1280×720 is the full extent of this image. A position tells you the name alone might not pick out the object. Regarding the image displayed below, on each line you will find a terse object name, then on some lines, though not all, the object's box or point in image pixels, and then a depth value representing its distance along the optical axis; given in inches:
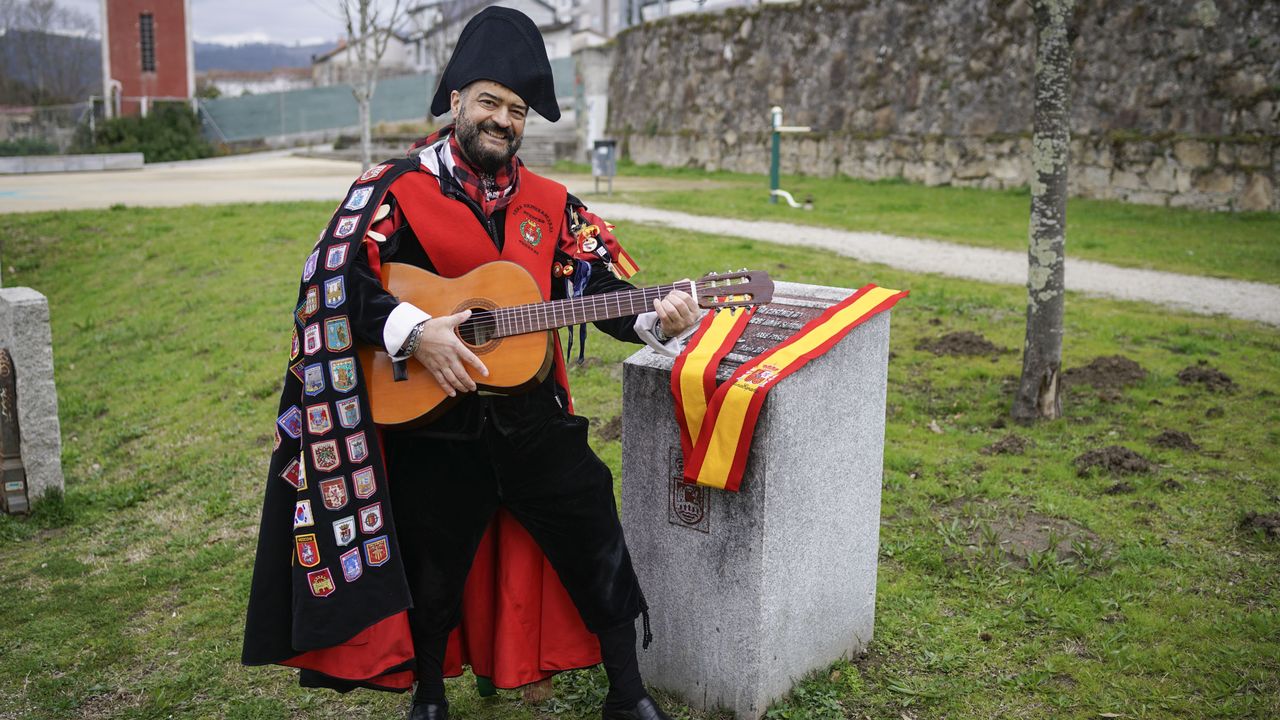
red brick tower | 1763.0
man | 127.0
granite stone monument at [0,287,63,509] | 250.1
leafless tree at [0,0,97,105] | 2271.2
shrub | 1228.5
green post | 682.2
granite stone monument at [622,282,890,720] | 137.1
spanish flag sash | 131.7
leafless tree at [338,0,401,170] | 740.6
